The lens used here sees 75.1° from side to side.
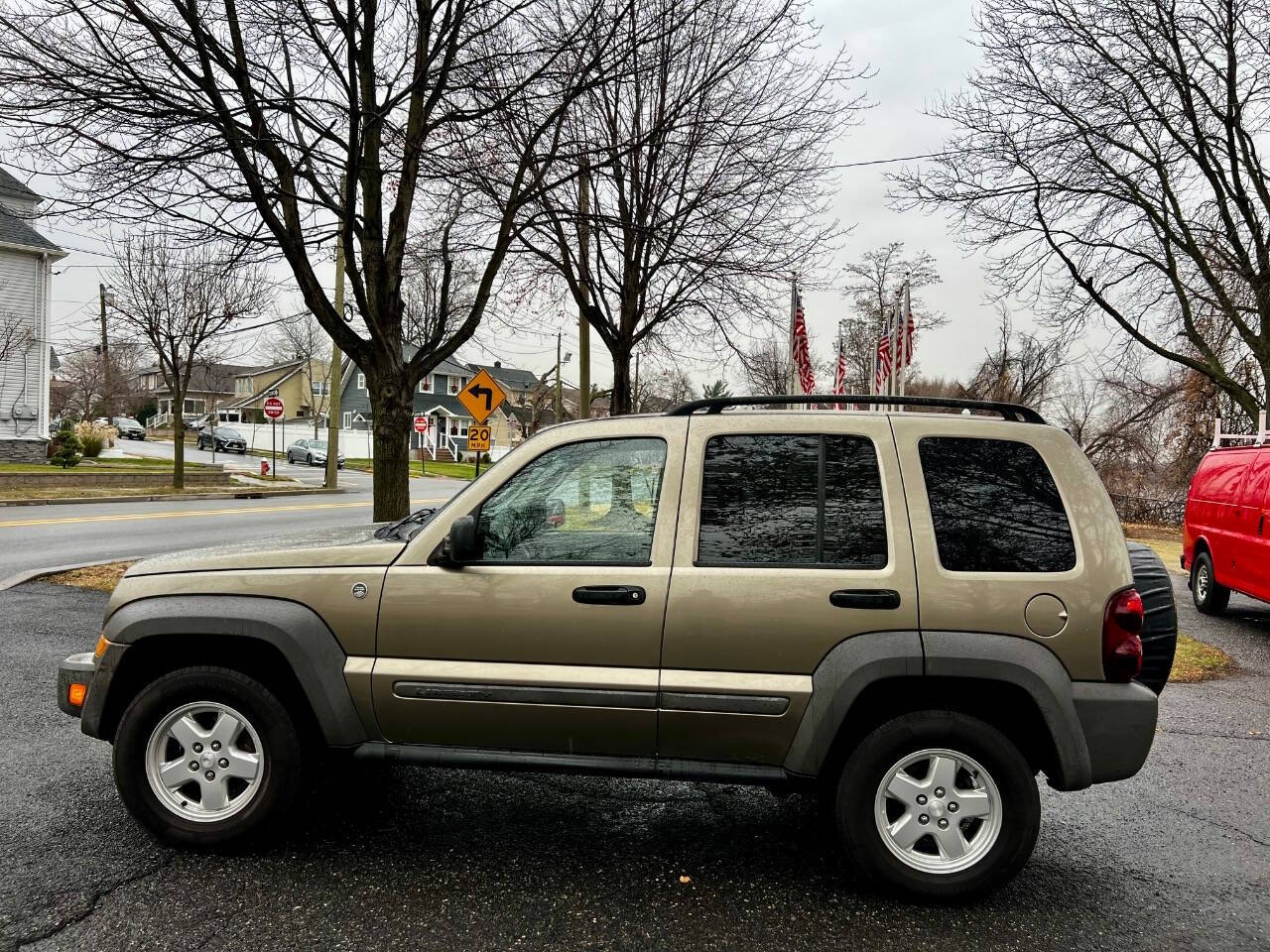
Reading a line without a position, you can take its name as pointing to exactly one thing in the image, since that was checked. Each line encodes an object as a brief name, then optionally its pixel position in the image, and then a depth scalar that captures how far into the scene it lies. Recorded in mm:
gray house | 63938
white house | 28062
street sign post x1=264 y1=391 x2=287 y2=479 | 30656
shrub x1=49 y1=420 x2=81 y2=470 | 27531
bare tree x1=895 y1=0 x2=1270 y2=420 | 16172
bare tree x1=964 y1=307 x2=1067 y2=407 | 36031
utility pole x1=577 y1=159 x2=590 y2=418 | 13227
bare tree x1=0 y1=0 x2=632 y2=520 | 7047
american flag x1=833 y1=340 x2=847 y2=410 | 20672
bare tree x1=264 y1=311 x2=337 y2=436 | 51062
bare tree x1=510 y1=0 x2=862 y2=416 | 10438
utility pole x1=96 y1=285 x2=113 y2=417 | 49750
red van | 8328
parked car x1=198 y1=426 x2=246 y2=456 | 54281
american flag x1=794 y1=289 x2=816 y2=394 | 13459
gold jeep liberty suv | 3012
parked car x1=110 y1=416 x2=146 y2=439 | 62125
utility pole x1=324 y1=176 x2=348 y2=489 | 23922
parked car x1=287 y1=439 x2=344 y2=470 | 50062
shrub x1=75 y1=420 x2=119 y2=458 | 32375
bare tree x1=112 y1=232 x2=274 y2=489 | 21234
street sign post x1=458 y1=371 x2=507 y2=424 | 14997
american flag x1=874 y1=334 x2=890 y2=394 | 15835
